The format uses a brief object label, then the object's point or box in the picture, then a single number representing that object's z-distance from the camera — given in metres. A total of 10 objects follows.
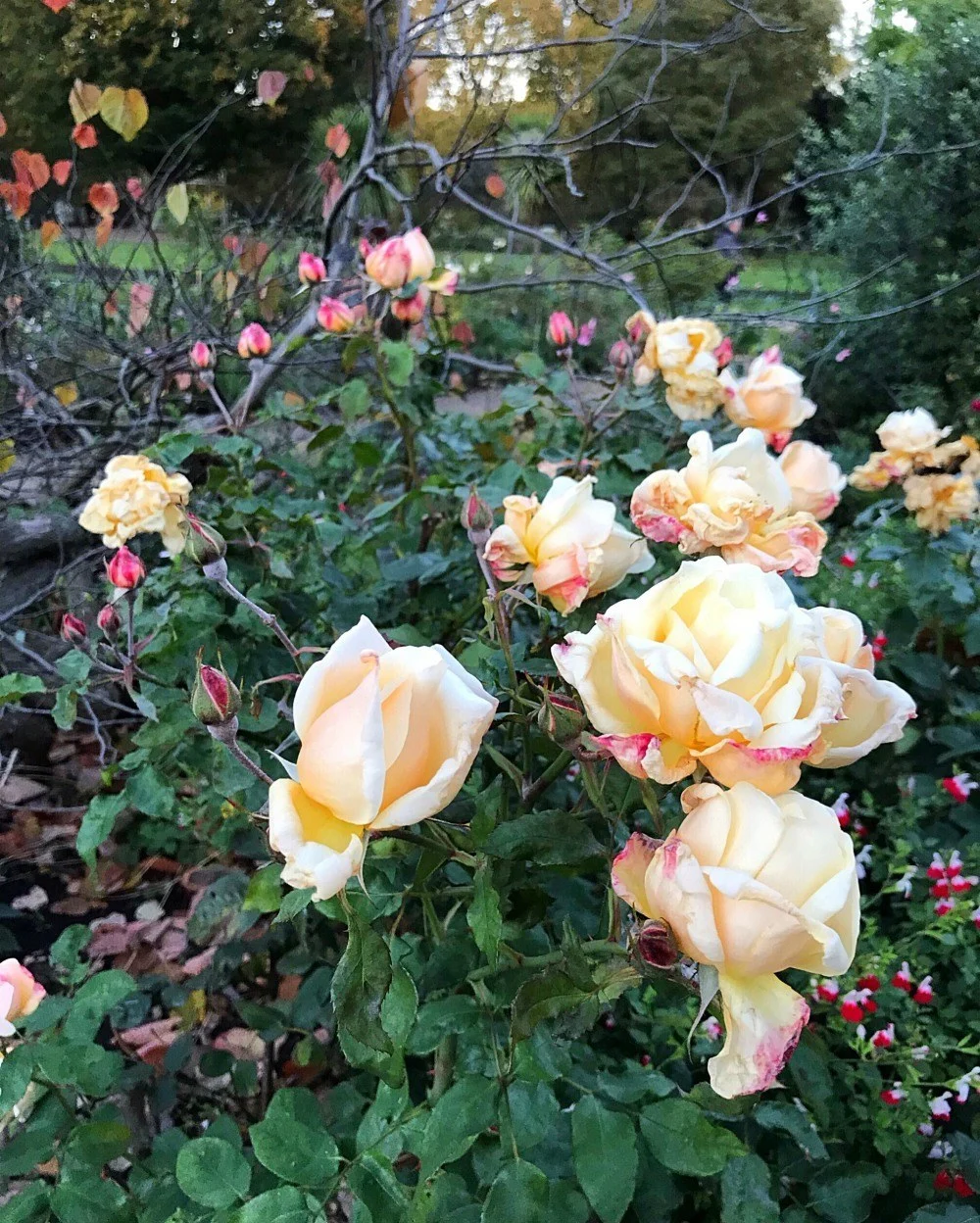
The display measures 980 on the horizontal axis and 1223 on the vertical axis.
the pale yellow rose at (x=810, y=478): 0.72
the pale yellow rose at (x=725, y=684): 0.33
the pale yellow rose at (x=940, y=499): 0.94
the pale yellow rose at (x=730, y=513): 0.51
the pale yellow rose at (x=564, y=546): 0.51
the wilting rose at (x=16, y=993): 0.55
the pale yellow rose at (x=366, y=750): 0.31
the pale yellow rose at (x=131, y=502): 0.71
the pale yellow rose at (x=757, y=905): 0.30
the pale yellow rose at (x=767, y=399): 0.84
